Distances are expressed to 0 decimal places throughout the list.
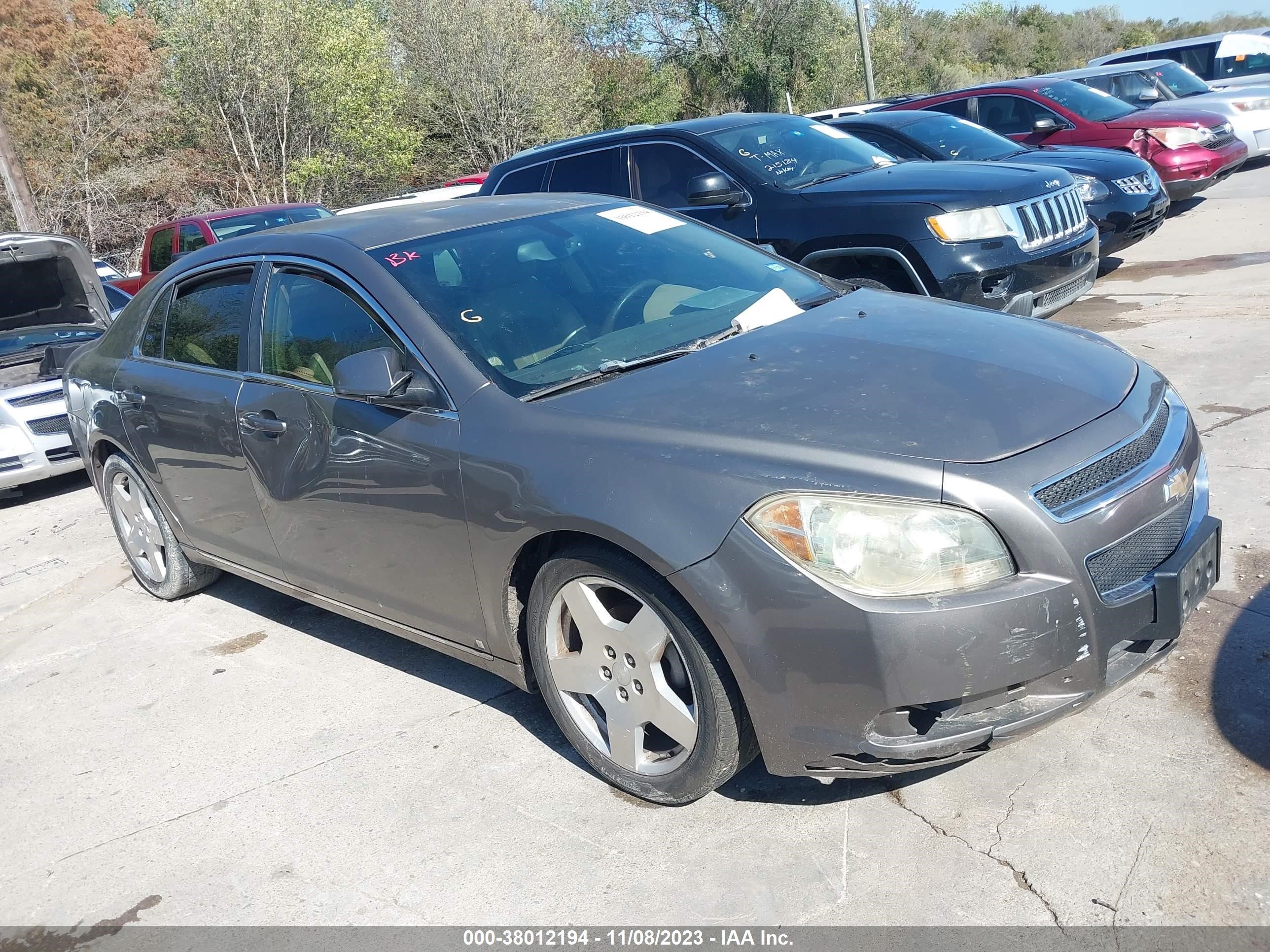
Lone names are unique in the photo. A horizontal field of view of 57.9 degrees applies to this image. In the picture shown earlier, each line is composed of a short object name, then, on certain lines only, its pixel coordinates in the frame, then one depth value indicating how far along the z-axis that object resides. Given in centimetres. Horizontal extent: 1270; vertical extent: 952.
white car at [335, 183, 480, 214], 1288
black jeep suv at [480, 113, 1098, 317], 655
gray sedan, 268
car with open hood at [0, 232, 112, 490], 782
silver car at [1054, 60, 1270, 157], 1414
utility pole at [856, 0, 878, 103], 2718
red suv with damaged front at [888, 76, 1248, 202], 1155
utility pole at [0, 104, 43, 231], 1574
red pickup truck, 1266
